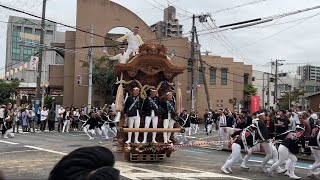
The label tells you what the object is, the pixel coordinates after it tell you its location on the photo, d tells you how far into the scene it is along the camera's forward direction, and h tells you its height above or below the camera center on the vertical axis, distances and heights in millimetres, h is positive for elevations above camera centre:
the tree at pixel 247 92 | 57900 +2028
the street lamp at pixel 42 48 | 30166 +4082
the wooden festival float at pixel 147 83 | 13680 +764
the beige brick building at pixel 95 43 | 42906 +6575
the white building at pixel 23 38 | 61247 +9587
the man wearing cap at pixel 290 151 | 11641 -1230
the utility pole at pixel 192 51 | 33781 +4458
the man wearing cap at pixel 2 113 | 22609 -638
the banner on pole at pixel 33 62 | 35156 +3446
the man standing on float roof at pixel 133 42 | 15672 +2360
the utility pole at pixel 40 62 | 31934 +3142
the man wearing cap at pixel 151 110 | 14034 -192
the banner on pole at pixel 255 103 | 31422 +266
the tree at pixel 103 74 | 41000 +2910
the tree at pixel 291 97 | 64438 +1613
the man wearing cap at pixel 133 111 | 13850 -235
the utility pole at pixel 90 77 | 31875 +2028
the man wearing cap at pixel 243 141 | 12188 -1066
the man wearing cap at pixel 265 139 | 12305 -980
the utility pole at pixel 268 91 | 72125 +2664
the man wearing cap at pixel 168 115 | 14219 -354
